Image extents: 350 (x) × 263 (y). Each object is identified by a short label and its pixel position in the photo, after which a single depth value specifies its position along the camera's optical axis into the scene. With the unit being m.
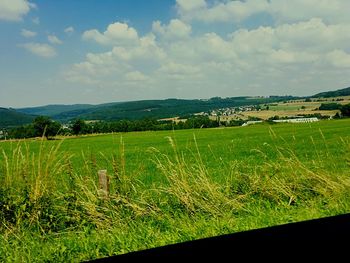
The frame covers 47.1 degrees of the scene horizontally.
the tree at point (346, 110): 96.94
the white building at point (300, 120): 93.50
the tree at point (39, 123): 41.71
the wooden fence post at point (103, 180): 6.17
